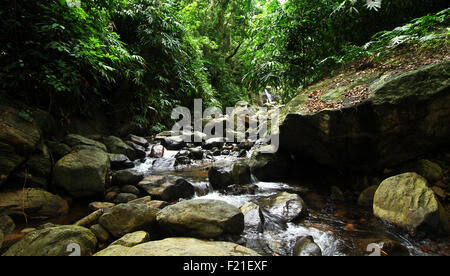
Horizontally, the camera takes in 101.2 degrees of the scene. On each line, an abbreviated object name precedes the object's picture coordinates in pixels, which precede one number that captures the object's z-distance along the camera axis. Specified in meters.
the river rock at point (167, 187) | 3.06
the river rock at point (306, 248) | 1.72
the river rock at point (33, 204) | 2.19
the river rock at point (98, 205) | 2.65
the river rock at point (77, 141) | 3.58
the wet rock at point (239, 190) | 3.40
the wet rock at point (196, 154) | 6.02
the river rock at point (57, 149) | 3.06
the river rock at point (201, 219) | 1.89
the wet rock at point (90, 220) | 2.16
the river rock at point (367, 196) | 2.63
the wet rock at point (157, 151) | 5.88
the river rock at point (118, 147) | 5.08
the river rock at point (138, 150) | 5.64
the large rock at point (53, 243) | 1.48
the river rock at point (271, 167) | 3.97
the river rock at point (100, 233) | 1.91
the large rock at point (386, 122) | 2.22
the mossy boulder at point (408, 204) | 1.83
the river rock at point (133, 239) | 1.69
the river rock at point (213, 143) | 7.16
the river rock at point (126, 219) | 1.96
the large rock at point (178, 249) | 1.44
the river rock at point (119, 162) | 4.48
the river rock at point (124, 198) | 2.95
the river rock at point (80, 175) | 2.74
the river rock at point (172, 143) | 6.57
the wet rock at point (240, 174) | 3.74
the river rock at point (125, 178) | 3.41
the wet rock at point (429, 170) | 2.35
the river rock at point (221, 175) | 3.67
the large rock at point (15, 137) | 2.34
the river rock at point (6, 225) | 1.93
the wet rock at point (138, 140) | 6.35
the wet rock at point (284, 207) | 2.45
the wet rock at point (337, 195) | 2.94
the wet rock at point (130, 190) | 3.21
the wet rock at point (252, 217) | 2.17
